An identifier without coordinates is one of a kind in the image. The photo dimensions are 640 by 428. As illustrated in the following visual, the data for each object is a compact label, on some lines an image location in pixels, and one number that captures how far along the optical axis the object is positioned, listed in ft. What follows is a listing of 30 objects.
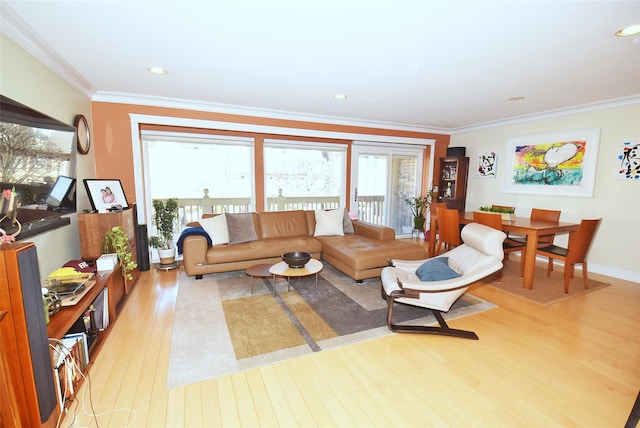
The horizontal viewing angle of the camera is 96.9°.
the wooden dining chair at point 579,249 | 10.89
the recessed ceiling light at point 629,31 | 6.62
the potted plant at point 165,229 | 13.28
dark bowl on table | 10.43
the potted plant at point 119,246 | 9.59
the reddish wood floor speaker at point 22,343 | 4.33
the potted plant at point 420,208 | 20.10
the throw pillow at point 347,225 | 15.67
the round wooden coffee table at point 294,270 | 10.07
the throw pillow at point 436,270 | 8.54
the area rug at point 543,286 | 10.76
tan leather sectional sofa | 11.84
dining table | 11.21
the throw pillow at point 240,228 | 13.34
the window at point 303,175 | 16.83
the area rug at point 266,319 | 7.00
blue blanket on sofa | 12.33
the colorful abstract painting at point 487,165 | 17.95
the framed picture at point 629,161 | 12.31
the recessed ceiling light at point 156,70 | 9.41
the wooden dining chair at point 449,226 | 13.96
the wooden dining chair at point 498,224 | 12.26
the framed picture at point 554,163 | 13.78
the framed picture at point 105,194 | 10.44
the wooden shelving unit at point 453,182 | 19.31
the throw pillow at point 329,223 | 14.99
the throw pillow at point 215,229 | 12.90
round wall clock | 10.57
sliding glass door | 18.94
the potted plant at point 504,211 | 13.41
